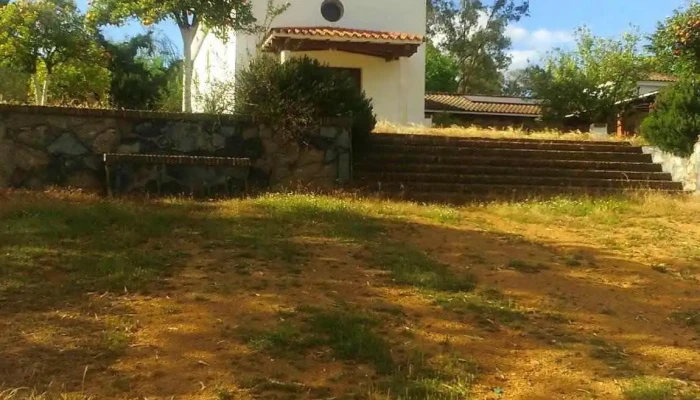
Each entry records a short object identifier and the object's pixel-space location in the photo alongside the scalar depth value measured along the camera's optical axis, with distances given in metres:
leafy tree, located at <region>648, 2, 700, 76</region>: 13.42
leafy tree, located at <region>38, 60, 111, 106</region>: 17.47
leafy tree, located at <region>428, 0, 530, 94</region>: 37.75
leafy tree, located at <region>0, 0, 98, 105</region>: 15.52
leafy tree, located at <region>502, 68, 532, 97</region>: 47.62
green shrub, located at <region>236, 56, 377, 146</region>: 9.91
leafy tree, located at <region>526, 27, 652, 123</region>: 23.25
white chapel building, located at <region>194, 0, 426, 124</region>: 17.42
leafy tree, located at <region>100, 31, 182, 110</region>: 15.84
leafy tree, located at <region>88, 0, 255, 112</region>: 12.05
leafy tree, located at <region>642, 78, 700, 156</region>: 11.77
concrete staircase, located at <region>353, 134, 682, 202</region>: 10.83
